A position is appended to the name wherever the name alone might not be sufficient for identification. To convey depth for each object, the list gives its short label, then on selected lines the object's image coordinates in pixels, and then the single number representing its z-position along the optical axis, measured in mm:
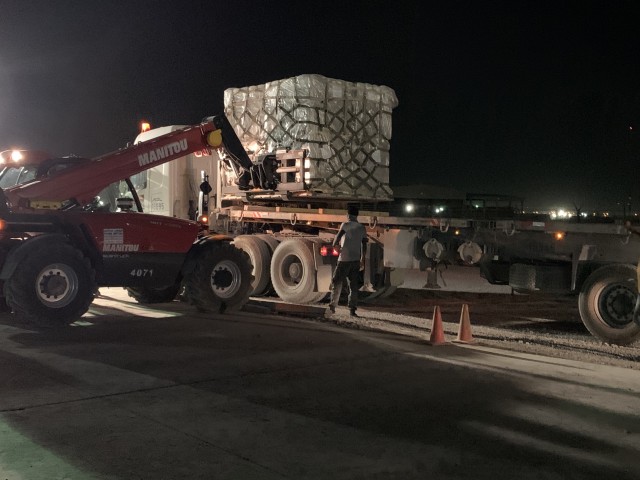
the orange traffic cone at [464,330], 8977
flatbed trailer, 9453
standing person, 11461
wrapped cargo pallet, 12594
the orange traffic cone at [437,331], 8781
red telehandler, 8930
